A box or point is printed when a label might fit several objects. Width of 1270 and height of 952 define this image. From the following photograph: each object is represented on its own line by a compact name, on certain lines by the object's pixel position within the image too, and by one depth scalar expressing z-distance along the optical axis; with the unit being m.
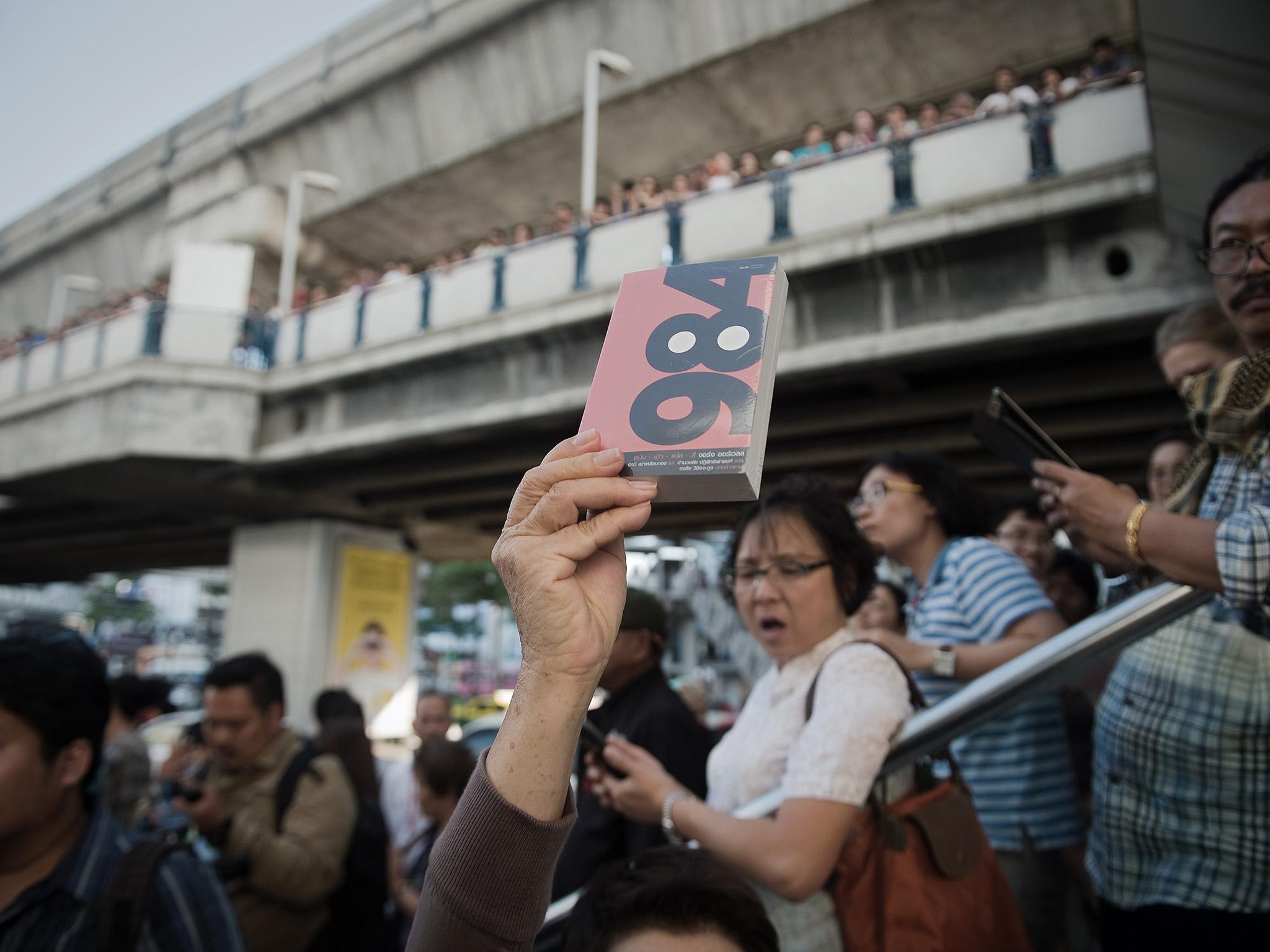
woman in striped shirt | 2.37
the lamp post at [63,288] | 18.02
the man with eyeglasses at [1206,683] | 1.74
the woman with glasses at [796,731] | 1.58
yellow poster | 13.75
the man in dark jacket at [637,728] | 2.29
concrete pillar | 13.17
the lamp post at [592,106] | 10.87
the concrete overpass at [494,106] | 11.10
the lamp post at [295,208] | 13.62
